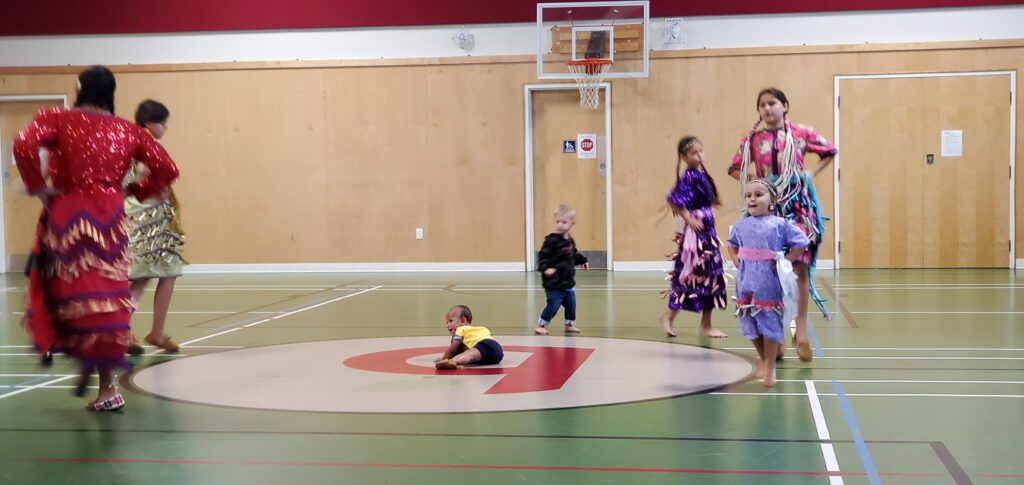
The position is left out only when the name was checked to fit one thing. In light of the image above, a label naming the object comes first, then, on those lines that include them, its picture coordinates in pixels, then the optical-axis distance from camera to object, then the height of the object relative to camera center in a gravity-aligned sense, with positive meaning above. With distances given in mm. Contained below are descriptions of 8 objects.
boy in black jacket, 7336 -436
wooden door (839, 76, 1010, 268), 13477 +366
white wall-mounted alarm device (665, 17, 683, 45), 13828 +2362
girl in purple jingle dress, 7043 -316
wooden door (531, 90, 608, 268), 14367 +435
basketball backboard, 13547 +2326
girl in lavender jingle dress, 5203 -343
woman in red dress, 4312 -117
